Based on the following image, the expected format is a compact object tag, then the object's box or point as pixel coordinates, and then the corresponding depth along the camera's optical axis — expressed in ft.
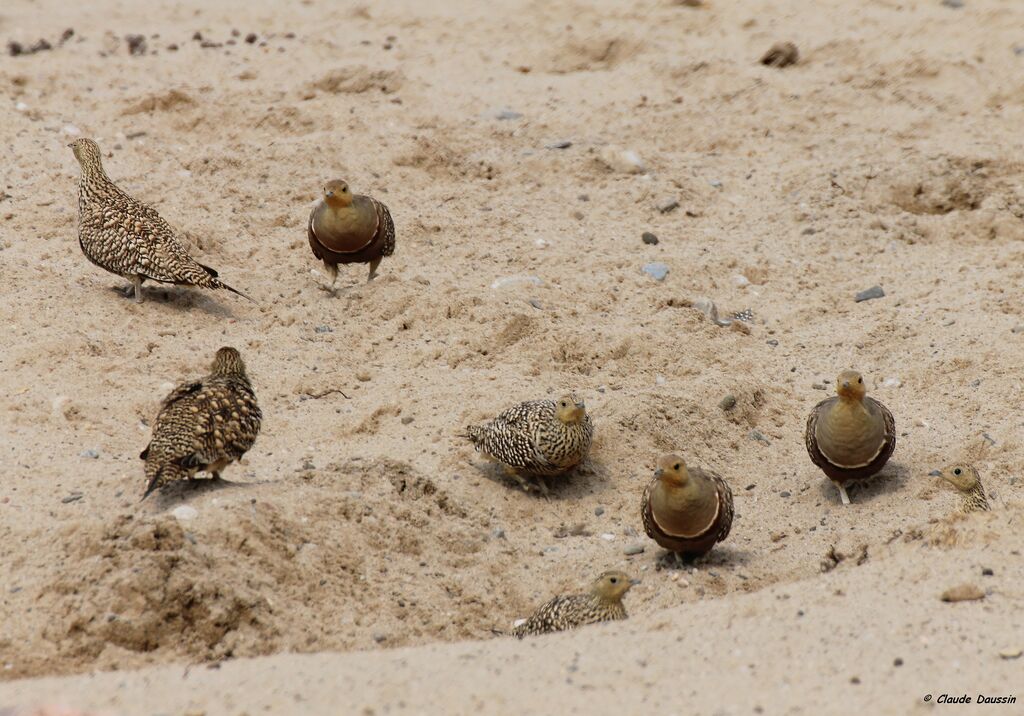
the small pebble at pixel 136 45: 86.79
